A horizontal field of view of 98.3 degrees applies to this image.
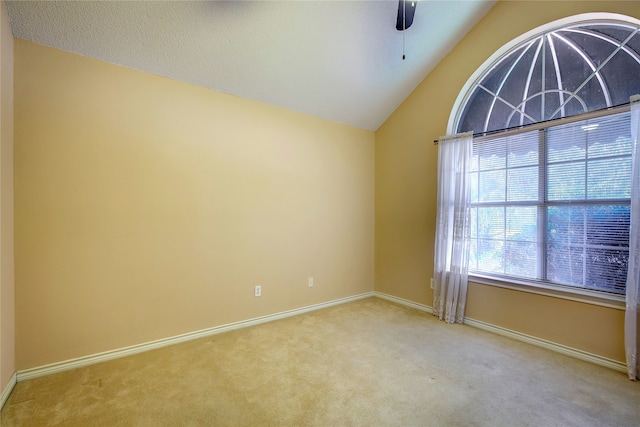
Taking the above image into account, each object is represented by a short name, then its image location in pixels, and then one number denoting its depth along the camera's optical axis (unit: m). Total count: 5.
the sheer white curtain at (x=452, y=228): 2.98
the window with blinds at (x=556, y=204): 2.28
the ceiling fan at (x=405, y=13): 1.68
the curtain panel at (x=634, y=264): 2.01
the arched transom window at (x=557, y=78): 2.29
